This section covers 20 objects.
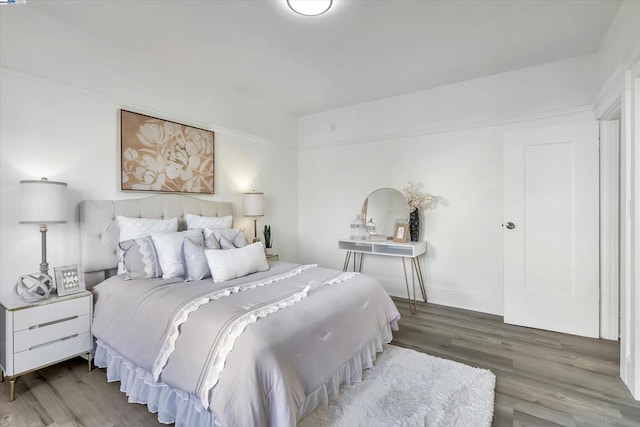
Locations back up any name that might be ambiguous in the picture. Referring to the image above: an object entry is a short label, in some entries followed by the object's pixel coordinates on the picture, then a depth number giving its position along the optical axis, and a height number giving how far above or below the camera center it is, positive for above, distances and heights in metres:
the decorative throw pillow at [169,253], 2.40 -0.32
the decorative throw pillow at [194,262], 2.34 -0.38
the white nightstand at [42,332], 1.90 -0.79
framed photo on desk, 3.73 -0.25
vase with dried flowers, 3.80 +0.08
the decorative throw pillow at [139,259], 2.35 -0.36
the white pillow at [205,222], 3.05 -0.09
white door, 2.87 -0.17
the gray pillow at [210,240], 2.62 -0.24
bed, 1.38 -0.70
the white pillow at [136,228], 2.58 -0.12
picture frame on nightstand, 2.20 -0.49
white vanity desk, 3.52 -0.46
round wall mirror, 3.97 +0.04
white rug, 1.70 -1.17
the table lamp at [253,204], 3.82 +0.12
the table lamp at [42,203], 2.07 +0.08
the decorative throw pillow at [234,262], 2.31 -0.39
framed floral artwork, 2.86 +0.61
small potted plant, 4.15 -0.35
